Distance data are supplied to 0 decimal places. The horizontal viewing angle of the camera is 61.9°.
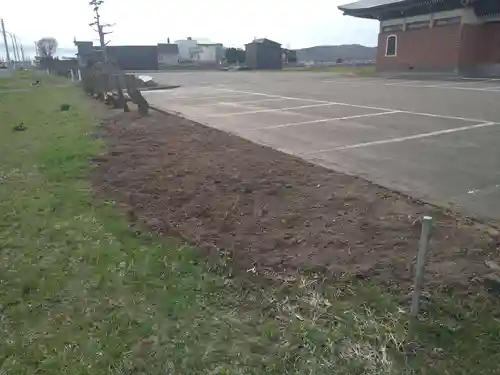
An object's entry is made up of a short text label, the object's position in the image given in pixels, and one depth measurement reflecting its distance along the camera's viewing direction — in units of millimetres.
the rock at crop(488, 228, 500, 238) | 3146
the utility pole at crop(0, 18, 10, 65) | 41281
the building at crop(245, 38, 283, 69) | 59938
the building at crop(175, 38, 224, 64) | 79125
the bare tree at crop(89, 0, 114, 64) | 29234
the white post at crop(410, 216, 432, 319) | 2053
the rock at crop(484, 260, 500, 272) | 2682
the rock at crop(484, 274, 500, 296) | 2459
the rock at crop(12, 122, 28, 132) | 9102
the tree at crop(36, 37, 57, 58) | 75462
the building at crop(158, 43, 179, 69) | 73438
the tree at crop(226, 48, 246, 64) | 67750
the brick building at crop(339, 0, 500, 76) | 26047
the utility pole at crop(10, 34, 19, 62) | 57462
